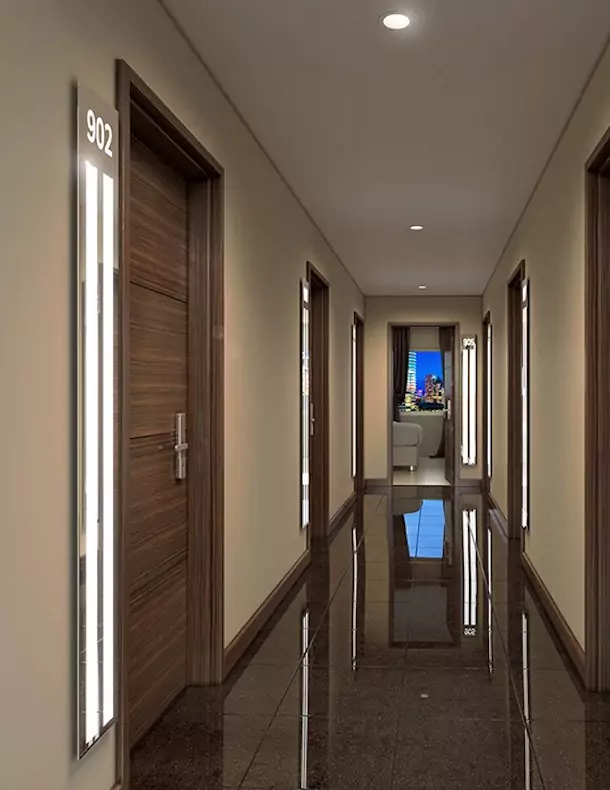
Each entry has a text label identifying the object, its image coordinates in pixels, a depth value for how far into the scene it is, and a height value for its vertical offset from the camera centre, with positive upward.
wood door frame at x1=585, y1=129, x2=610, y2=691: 3.77 -0.18
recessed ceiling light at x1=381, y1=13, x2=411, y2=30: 3.21 +1.36
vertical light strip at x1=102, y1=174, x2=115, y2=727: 2.53 -0.13
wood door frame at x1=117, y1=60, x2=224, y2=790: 3.81 -0.14
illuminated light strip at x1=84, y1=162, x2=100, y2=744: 2.42 -0.16
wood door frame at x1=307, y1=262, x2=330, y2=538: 7.80 -0.15
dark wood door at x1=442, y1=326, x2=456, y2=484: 12.68 -0.65
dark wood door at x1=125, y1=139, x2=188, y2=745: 3.19 -0.16
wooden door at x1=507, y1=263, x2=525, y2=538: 7.71 -0.16
